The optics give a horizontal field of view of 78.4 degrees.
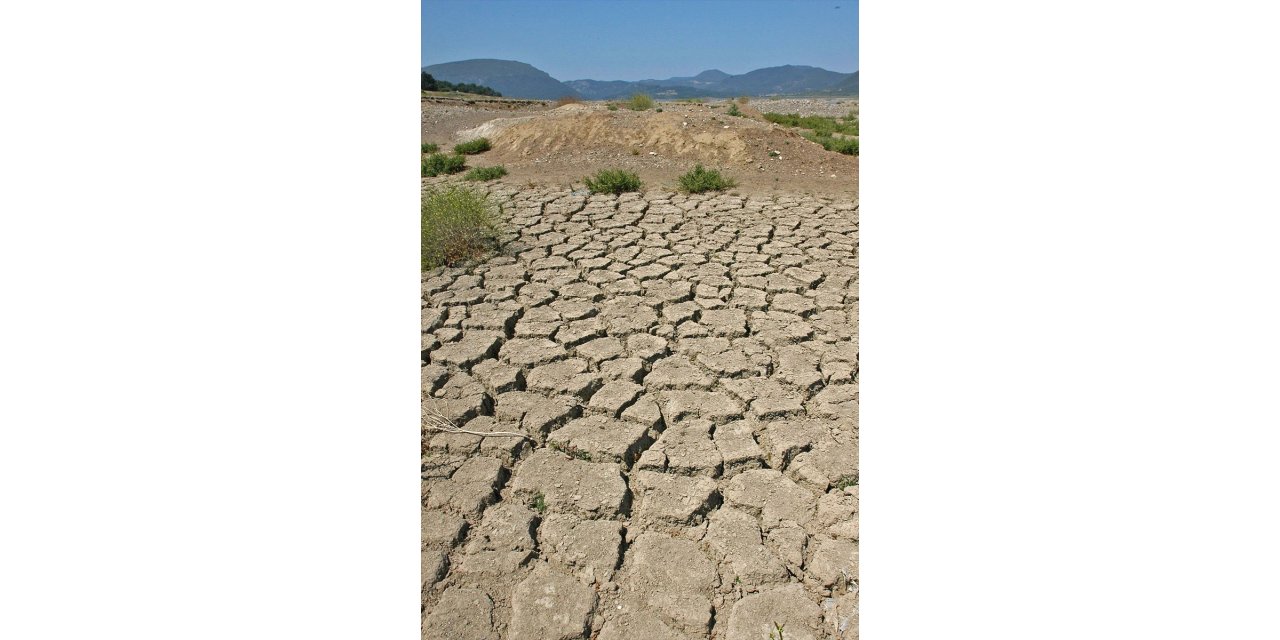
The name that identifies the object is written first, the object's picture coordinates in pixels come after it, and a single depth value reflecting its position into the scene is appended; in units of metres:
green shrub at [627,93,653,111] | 12.87
